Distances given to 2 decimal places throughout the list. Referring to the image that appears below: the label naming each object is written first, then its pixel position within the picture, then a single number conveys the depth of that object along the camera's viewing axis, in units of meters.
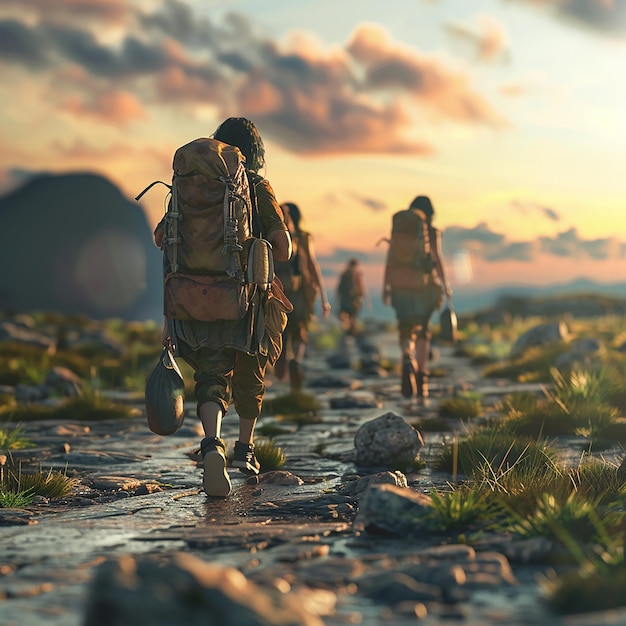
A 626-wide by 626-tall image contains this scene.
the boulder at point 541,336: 22.67
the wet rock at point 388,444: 7.12
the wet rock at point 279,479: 6.34
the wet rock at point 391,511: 4.29
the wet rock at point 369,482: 5.54
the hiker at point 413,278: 13.05
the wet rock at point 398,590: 3.15
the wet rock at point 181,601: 2.35
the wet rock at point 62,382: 14.47
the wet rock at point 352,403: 12.36
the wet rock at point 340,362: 22.22
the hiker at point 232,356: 5.93
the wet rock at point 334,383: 16.31
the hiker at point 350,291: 25.34
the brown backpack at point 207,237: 5.98
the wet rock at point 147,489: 6.17
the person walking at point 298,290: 12.65
